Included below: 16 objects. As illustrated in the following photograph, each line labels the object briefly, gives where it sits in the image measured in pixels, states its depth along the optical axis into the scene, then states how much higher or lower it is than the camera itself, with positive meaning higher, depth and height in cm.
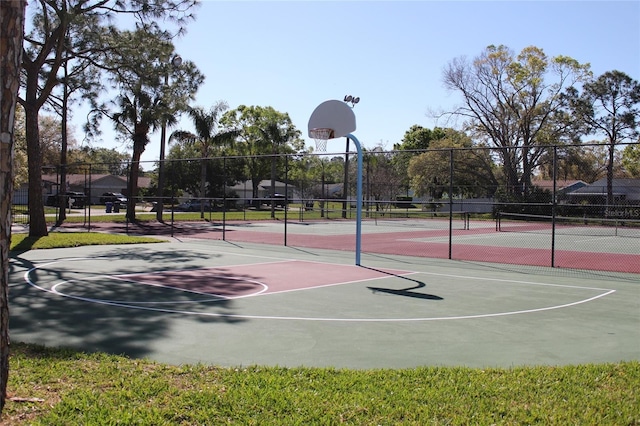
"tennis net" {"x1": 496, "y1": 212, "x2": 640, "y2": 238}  2714 -146
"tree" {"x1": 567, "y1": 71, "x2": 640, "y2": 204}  4491 +766
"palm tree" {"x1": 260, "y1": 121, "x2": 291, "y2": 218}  4538 +461
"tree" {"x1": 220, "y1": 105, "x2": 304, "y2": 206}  4725 +575
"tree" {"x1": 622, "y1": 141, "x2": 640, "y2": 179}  4694 +342
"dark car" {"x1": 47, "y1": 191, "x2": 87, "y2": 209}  4853 -84
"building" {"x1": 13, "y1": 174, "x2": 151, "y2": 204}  5929 +122
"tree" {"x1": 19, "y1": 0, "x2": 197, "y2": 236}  1859 +500
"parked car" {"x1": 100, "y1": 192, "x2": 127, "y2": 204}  5089 -46
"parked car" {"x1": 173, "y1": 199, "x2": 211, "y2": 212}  5009 -112
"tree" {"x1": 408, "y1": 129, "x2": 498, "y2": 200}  4469 +215
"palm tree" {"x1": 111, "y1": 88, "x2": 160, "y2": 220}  3102 +398
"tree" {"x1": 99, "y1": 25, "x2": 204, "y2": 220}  1956 +454
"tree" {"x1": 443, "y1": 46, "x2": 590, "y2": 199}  4716 +787
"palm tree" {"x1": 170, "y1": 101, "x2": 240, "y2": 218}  3753 +441
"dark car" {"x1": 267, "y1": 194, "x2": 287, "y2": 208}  5028 -75
